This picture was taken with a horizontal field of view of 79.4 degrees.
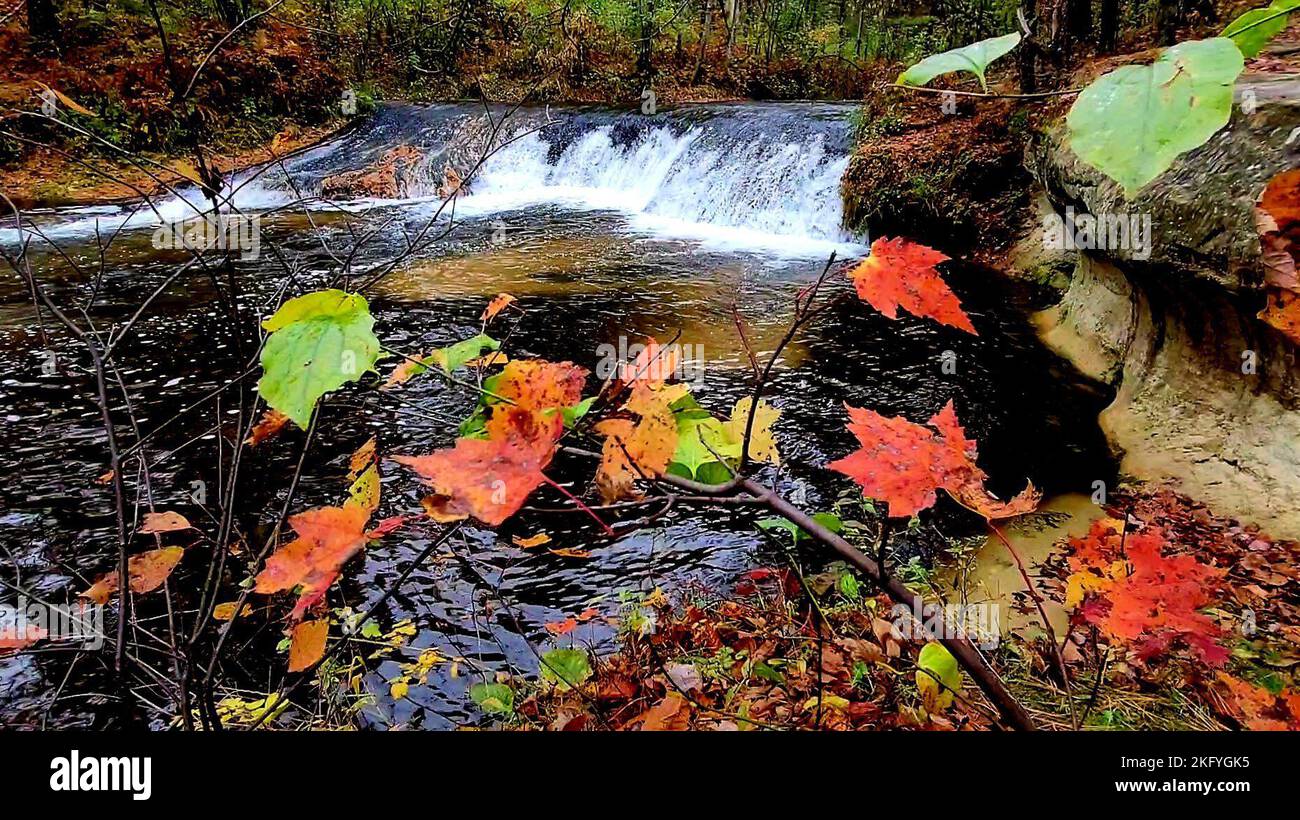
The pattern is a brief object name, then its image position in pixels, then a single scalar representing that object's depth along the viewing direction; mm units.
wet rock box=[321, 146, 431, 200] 10832
